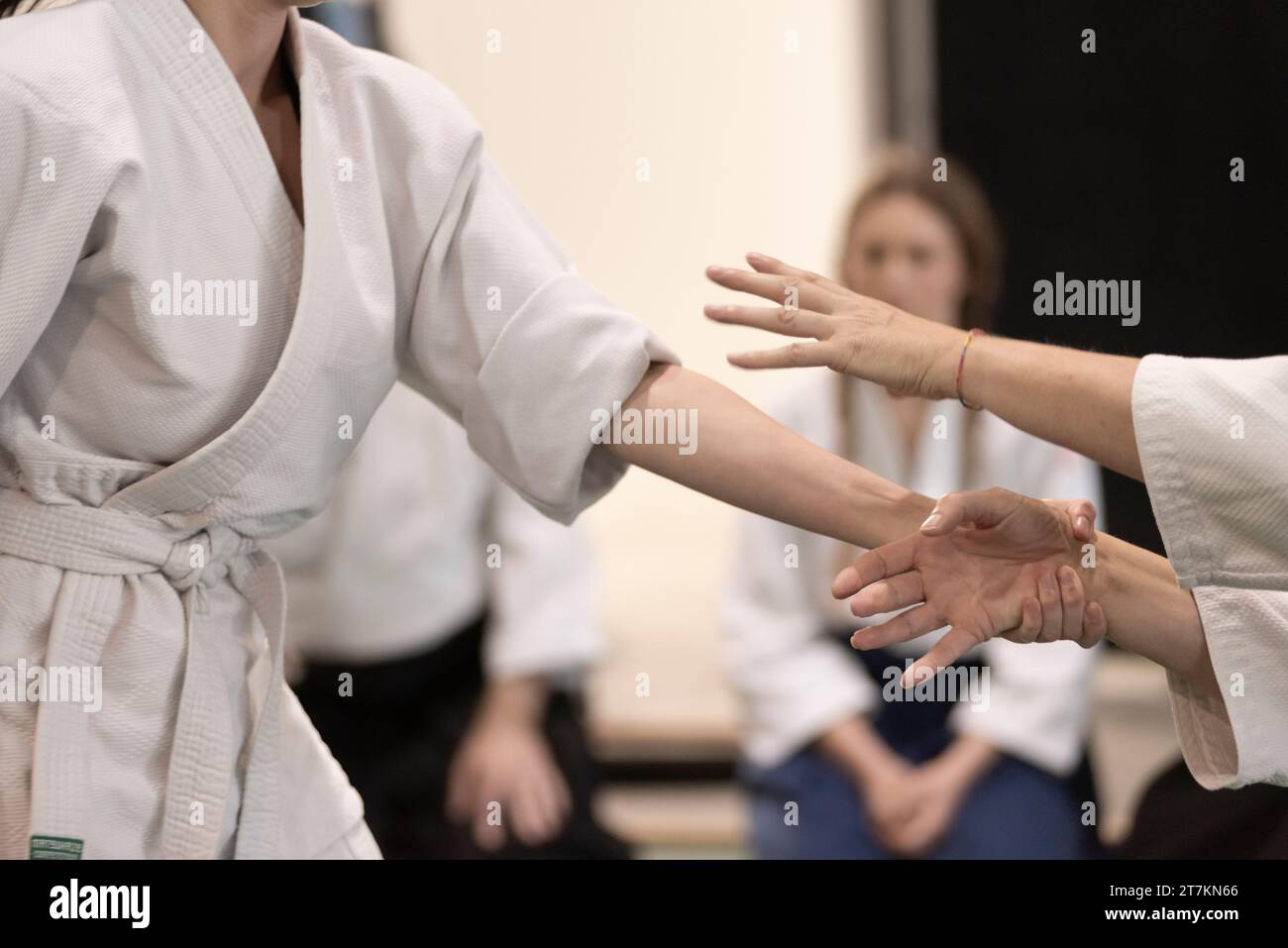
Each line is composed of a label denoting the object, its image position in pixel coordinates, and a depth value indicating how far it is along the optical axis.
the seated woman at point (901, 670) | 4.48
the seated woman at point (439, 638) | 4.51
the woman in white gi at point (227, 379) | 3.20
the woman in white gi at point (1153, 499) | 3.29
